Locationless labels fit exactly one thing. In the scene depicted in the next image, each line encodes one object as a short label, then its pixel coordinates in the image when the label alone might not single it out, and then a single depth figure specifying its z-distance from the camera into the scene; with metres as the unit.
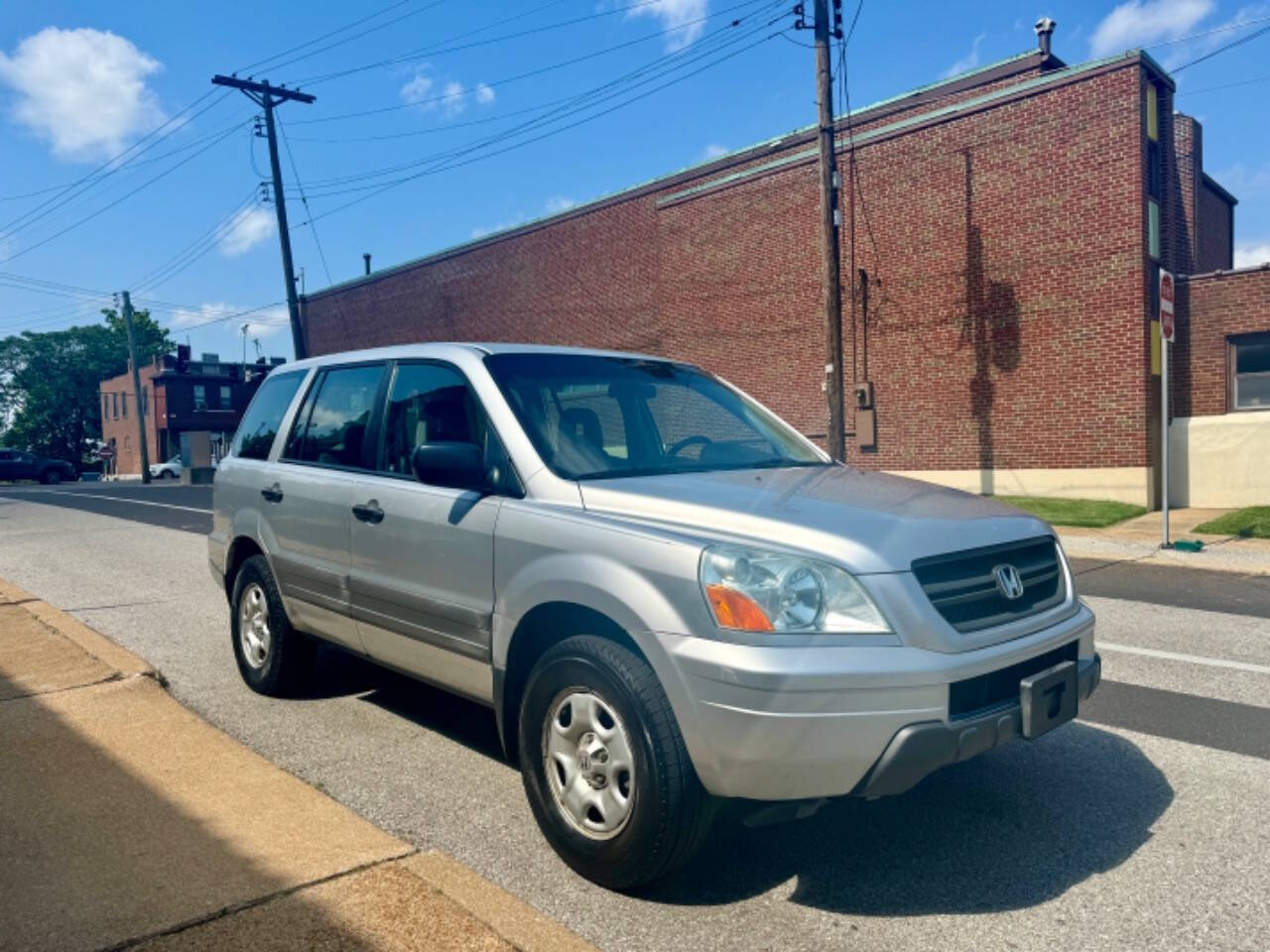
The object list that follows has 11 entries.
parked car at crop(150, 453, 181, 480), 55.12
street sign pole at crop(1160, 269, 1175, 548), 11.56
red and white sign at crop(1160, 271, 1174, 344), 11.58
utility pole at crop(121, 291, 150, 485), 49.04
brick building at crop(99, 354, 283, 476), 64.56
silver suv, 2.96
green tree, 81.50
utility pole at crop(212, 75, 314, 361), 30.61
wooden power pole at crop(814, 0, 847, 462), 16.08
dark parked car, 47.41
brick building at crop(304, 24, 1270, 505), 16.44
